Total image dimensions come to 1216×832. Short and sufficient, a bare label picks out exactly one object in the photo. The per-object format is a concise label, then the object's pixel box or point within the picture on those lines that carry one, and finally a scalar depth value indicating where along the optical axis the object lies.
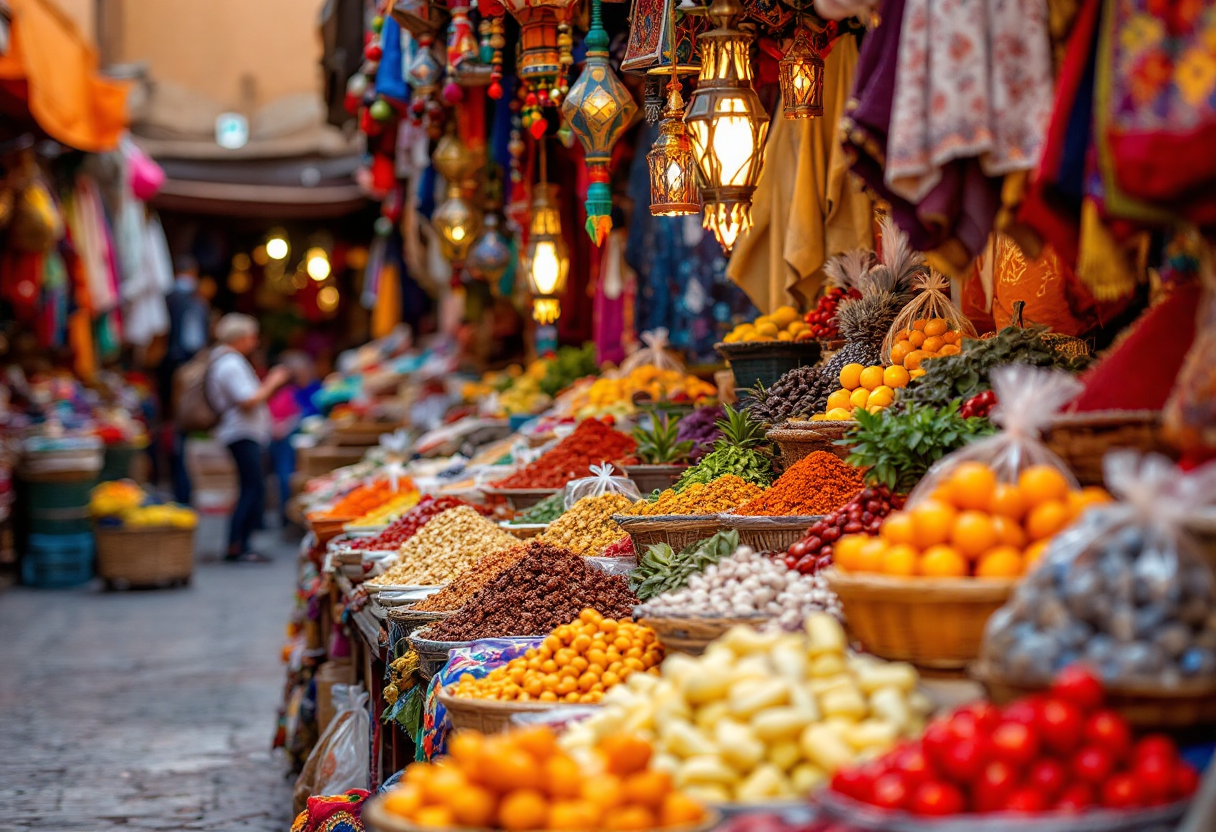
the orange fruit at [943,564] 2.21
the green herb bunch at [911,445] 3.00
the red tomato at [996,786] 1.81
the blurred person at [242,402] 12.14
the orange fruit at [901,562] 2.25
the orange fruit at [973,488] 2.30
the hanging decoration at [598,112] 4.62
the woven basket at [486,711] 2.75
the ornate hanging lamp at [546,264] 6.18
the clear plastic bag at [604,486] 4.48
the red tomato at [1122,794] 1.80
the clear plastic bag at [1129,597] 1.88
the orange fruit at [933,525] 2.26
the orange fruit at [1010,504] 2.27
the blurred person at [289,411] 15.88
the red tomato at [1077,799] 1.80
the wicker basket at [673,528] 3.63
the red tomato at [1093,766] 1.82
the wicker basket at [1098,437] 2.38
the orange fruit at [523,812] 1.92
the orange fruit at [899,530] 2.31
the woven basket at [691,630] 2.72
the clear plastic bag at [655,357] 6.71
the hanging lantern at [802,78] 4.11
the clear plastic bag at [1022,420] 2.40
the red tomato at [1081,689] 1.86
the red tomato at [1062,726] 1.83
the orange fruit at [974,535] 2.23
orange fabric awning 9.24
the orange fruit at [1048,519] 2.22
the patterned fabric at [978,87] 2.44
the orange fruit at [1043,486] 2.27
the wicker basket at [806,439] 3.63
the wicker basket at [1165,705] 1.88
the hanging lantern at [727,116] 3.77
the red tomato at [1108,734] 1.84
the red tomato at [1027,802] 1.79
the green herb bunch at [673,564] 3.37
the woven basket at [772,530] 3.28
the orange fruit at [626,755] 2.03
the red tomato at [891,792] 1.84
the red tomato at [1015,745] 1.83
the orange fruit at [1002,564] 2.18
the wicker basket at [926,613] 2.18
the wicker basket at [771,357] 4.73
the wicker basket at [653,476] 4.92
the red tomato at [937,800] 1.81
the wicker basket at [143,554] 11.23
